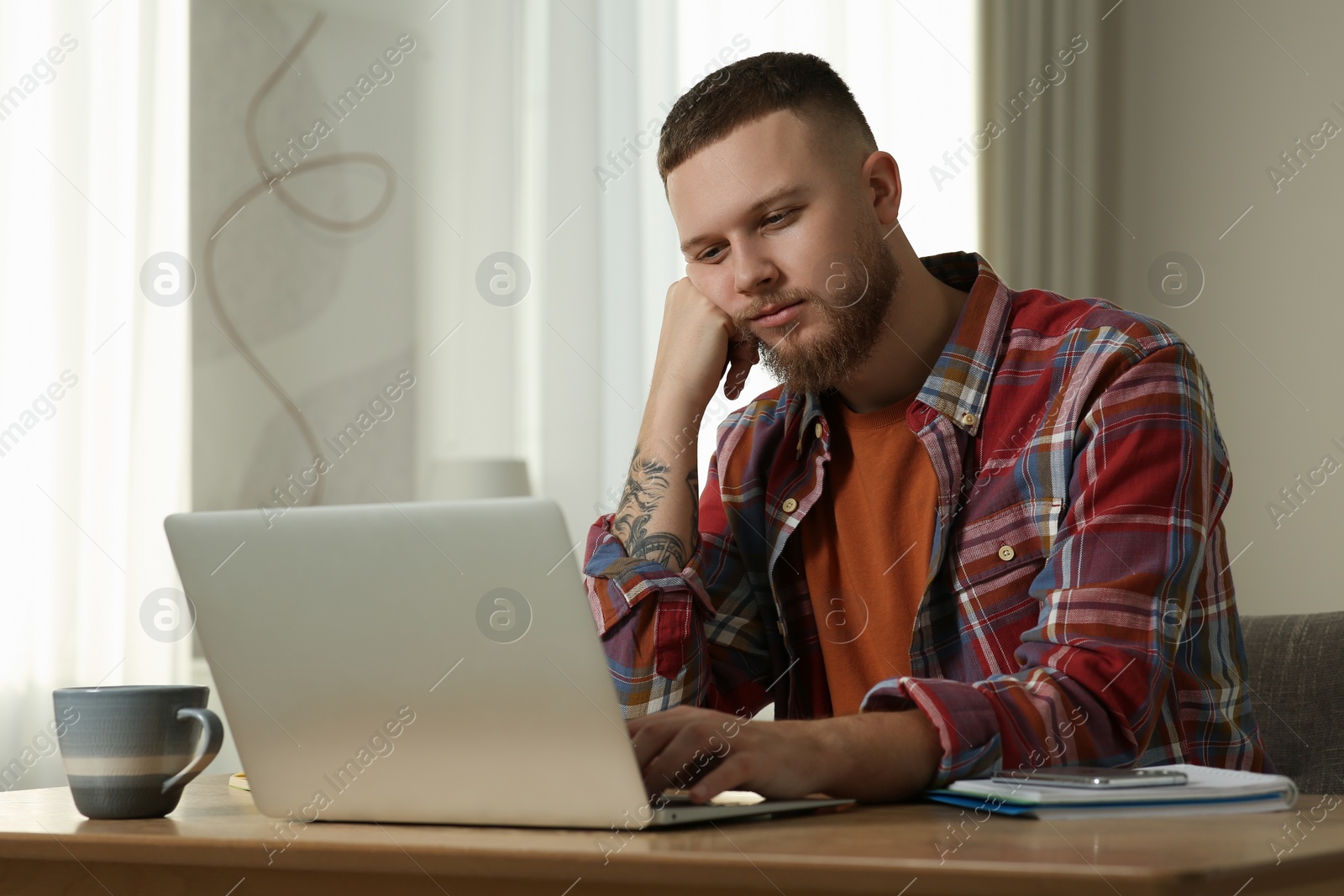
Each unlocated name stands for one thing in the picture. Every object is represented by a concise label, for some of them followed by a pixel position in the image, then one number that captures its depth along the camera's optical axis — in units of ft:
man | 9.01
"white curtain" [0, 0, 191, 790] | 11.37
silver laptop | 7.89
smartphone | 8.21
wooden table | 7.40
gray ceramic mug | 8.53
